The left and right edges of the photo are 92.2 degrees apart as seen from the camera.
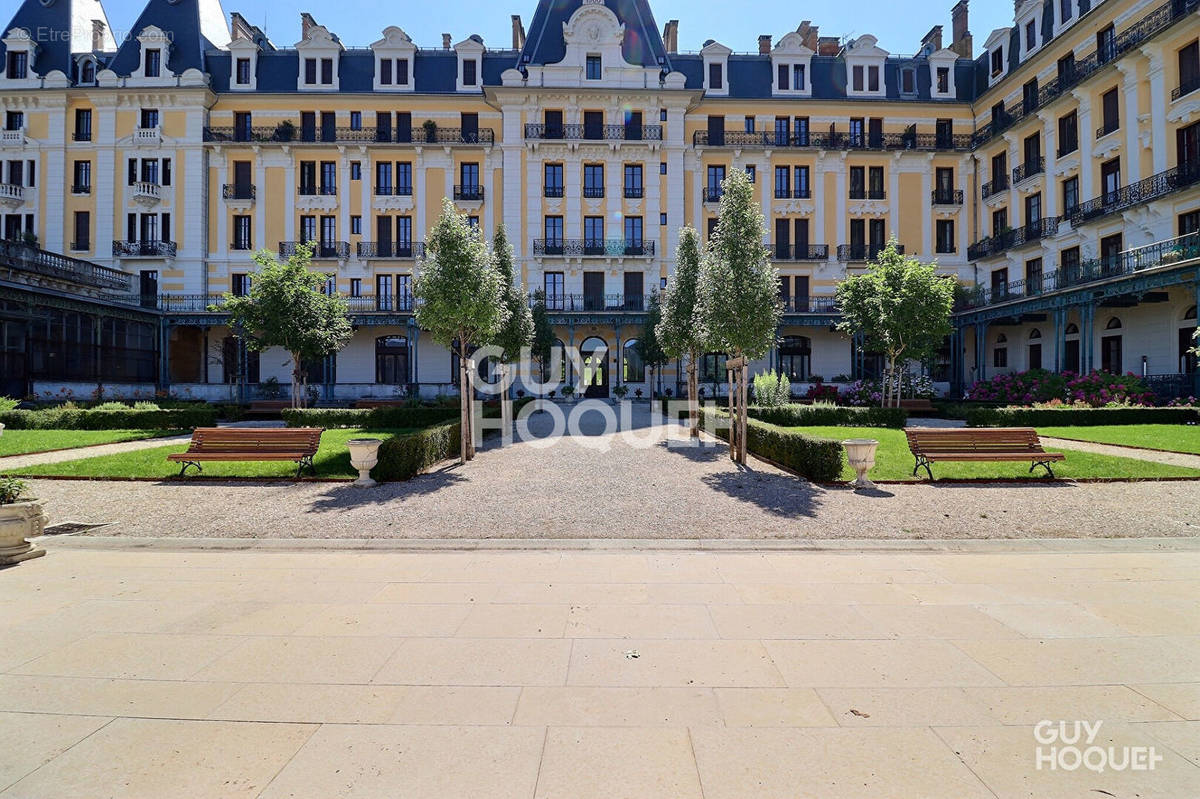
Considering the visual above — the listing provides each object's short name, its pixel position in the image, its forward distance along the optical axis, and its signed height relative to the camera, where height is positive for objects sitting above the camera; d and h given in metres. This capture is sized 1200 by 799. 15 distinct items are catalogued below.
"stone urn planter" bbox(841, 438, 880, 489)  9.88 -1.07
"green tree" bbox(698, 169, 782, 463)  13.27 +2.52
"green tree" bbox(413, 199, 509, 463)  13.16 +2.51
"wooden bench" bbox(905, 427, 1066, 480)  10.57 -0.91
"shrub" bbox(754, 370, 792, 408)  21.23 +0.09
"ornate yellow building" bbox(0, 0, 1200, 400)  35.28 +14.84
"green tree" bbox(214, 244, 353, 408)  20.03 +3.05
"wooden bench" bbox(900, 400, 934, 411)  25.02 -0.46
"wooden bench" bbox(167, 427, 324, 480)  11.02 -0.91
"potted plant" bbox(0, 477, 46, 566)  6.06 -1.33
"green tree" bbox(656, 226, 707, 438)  19.44 +2.97
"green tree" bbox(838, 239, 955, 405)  21.69 +3.35
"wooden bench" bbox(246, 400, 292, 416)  24.09 -0.33
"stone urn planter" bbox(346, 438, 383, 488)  10.38 -1.01
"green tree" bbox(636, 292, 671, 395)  29.64 +2.89
